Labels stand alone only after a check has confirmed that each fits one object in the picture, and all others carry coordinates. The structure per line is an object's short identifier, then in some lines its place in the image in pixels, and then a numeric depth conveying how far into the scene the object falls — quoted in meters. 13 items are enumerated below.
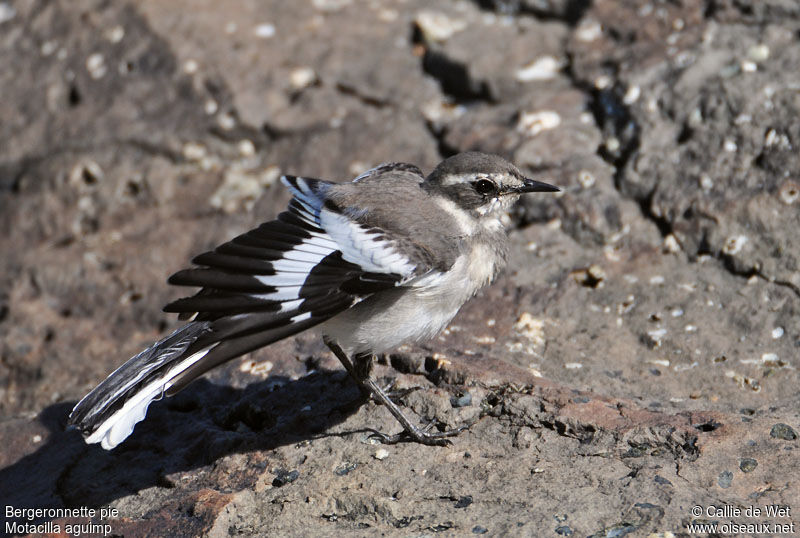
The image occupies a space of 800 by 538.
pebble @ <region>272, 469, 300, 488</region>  8.51
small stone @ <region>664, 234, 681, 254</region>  11.23
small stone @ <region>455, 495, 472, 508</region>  7.94
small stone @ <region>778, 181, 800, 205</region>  10.88
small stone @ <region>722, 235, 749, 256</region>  10.80
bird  8.03
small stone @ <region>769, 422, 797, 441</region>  8.19
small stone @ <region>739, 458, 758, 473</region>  7.87
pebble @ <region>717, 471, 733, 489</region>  7.73
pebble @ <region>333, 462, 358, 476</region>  8.56
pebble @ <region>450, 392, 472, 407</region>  9.13
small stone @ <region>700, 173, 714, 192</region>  11.42
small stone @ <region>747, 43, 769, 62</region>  12.29
